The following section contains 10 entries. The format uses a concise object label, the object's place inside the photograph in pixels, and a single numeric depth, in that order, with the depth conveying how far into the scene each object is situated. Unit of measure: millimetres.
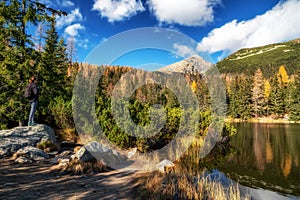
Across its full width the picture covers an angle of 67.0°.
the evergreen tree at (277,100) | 47906
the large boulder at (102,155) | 8289
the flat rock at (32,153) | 8209
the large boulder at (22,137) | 8375
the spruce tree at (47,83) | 11637
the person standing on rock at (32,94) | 9412
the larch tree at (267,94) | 51000
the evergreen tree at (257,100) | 51281
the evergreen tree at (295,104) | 41797
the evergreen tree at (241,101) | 50775
